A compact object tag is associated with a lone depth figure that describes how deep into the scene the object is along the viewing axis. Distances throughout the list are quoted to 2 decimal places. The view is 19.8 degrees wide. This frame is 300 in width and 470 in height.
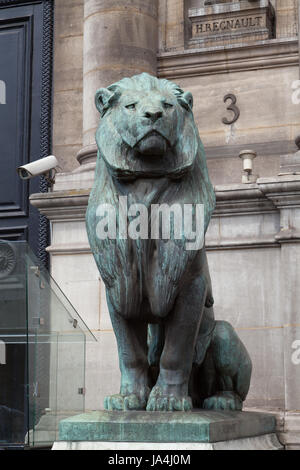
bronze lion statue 4.96
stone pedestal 4.63
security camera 10.04
